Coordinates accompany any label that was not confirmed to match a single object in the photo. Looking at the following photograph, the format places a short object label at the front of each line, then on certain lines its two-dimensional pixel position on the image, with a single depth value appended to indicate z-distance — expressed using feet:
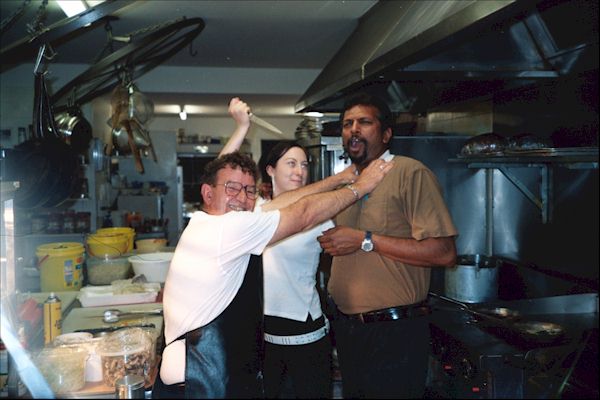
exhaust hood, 7.16
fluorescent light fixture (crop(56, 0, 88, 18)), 11.33
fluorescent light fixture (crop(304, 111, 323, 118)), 17.09
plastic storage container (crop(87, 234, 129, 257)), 12.16
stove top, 6.73
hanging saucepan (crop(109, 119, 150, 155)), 14.49
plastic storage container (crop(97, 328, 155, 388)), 6.32
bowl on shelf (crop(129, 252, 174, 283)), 11.07
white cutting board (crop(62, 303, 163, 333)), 8.21
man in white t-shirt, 6.04
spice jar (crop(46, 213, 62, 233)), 17.38
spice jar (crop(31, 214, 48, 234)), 16.83
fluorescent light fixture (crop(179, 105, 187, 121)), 28.31
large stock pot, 10.18
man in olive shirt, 7.08
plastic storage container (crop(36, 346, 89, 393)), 5.81
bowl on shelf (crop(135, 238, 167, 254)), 13.33
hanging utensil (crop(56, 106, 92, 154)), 14.97
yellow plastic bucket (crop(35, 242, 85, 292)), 10.44
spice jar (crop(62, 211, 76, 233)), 17.58
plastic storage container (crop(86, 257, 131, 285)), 11.39
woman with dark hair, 7.64
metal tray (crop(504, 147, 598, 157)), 8.00
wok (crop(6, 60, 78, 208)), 10.02
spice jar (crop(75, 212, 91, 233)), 17.70
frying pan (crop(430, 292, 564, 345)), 7.30
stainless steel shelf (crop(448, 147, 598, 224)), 8.17
